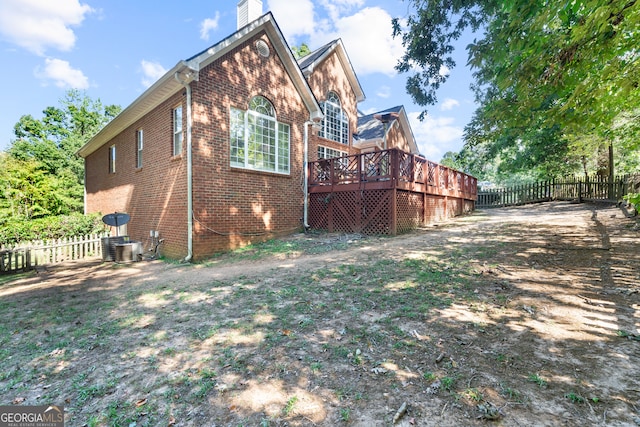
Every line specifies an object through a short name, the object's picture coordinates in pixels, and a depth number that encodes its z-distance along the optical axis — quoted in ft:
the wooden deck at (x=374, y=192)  34.83
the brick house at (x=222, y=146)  30.32
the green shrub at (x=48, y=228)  36.85
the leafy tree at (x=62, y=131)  92.53
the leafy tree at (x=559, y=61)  13.03
